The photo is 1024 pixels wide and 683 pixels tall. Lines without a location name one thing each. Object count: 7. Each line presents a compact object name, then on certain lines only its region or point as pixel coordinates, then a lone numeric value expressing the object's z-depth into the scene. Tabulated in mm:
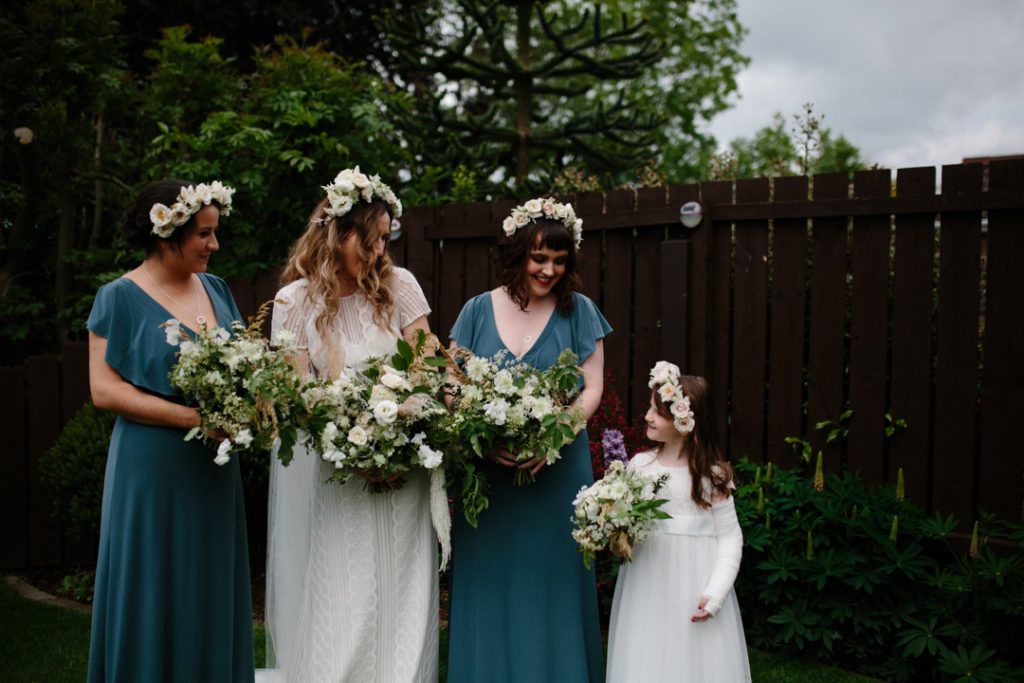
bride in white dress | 3201
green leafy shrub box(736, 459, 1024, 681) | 3797
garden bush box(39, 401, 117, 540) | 5234
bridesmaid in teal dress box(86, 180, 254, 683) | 2814
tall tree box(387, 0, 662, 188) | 9359
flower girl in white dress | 3023
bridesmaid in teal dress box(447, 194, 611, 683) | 3260
